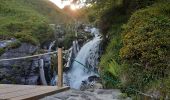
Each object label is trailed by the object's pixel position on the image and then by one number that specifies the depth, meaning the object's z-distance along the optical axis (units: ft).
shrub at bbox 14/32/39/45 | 25.03
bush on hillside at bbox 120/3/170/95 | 12.00
